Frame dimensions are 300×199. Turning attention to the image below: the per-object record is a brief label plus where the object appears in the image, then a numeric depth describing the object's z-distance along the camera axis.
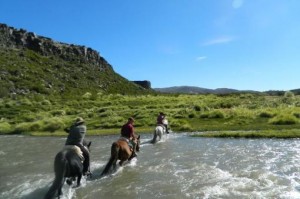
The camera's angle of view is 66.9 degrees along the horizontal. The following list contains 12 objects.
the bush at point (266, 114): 24.50
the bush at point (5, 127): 25.83
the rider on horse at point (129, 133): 12.09
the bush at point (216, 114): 25.89
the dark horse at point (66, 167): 7.77
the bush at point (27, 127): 25.61
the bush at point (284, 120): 21.20
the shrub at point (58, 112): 34.69
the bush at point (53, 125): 25.84
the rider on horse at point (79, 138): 9.31
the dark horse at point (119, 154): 10.11
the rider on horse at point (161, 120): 18.59
